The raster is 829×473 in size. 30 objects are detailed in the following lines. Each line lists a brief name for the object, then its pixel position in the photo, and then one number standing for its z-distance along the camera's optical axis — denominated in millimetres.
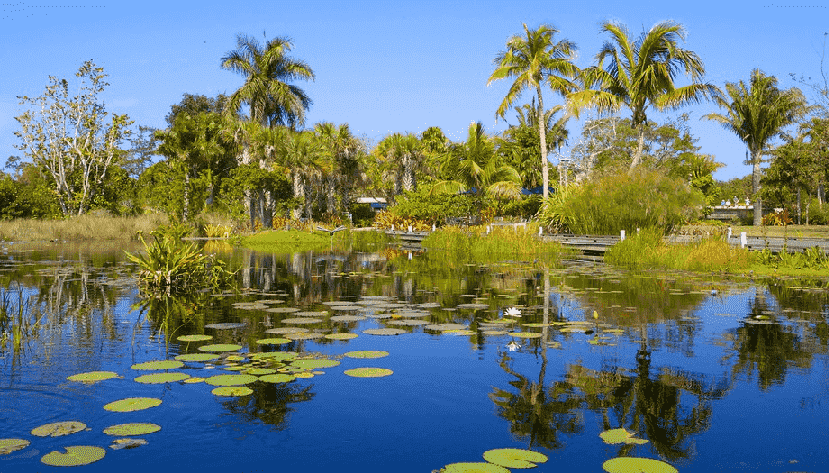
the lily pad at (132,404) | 5039
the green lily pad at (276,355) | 6824
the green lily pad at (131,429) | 4555
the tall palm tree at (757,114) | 47878
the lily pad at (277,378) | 5906
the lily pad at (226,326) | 8797
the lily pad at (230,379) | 5777
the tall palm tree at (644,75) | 33188
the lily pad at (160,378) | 5900
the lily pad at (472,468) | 3885
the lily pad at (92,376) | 5965
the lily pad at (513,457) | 4020
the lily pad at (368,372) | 6159
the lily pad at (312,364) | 6459
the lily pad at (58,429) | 4543
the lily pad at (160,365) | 6436
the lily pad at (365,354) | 7047
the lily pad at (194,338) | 7879
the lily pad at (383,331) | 8438
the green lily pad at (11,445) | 4232
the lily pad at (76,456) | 4033
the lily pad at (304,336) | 8064
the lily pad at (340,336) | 8134
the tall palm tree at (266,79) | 46594
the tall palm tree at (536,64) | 34562
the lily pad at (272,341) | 7605
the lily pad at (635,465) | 3951
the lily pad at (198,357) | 6844
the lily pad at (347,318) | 9562
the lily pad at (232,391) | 5469
